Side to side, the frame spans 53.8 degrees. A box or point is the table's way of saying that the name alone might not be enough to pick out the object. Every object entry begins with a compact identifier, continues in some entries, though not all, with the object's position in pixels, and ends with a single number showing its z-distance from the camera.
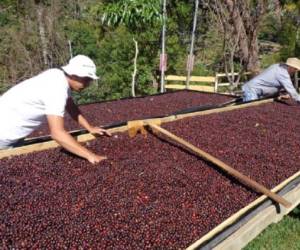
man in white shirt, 2.17
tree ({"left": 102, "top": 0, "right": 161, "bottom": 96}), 6.30
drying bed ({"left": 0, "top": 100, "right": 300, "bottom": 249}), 1.71
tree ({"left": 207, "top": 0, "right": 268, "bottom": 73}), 7.36
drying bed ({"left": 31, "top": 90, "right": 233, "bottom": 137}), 4.79
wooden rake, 2.25
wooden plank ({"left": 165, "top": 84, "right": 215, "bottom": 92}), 8.60
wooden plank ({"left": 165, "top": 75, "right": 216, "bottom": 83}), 8.41
